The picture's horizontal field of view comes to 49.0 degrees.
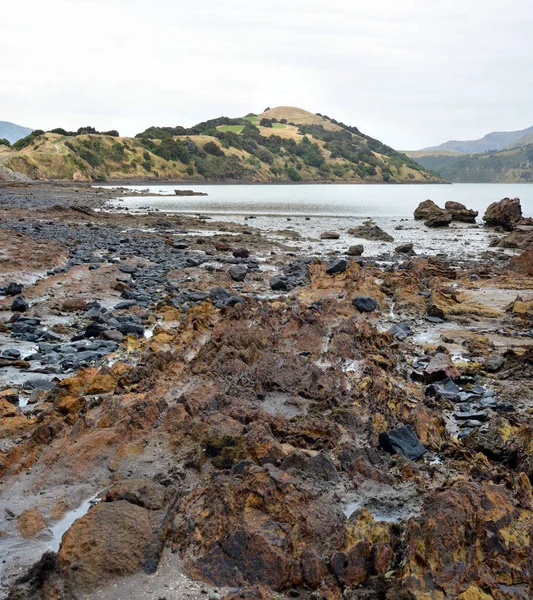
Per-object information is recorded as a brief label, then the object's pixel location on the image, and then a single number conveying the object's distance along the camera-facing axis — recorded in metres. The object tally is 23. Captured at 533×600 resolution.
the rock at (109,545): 3.43
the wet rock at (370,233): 29.10
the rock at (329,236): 28.67
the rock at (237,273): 15.61
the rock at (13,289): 12.24
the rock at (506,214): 35.59
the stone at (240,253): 20.20
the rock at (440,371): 7.66
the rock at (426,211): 41.28
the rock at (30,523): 3.94
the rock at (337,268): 15.57
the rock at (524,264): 16.95
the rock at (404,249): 23.91
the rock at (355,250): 22.58
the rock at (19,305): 11.04
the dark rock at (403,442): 5.11
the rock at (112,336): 9.45
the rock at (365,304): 11.47
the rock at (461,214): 41.19
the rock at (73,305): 11.52
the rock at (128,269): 15.25
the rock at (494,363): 8.09
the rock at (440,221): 37.56
